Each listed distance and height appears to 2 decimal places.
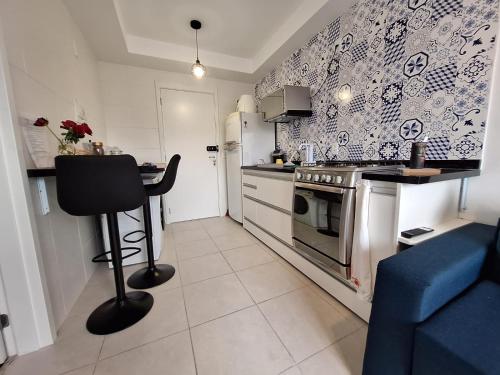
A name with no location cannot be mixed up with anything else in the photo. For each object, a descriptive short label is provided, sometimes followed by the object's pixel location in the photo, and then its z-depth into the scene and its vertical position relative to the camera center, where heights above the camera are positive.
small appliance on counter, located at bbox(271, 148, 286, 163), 2.99 +0.05
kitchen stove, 1.23 -0.38
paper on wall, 1.15 +0.13
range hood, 2.29 +0.63
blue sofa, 0.61 -0.54
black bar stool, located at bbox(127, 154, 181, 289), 1.59 -0.90
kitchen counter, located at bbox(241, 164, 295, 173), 1.90 -0.10
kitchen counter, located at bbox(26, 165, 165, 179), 1.10 -0.04
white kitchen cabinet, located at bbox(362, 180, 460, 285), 1.00 -0.29
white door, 3.21 +0.18
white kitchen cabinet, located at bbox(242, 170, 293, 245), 1.90 -0.45
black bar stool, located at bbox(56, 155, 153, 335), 1.07 -0.18
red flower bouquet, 1.38 +0.20
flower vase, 1.39 +0.10
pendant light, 2.30 +1.04
